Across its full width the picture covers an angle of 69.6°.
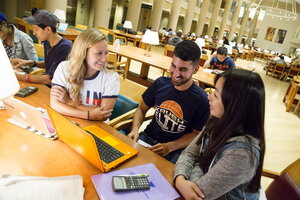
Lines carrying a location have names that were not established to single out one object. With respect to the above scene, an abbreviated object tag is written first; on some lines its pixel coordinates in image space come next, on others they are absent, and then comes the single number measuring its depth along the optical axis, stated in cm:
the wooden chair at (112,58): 343
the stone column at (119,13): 1627
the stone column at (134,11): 1244
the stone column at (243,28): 2464
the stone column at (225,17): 2034
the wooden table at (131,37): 852
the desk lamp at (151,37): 449
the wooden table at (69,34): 556
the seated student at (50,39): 222
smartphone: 164
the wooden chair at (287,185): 120
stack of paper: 76
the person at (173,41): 702
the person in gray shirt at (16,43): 249
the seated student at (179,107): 159
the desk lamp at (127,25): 883
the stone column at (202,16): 1811
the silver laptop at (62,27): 579
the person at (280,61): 1001
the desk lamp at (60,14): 643
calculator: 90
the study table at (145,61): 374
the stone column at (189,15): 1678
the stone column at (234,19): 2184
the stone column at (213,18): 1941
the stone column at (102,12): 1026
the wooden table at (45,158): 94
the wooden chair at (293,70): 938
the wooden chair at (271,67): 1073
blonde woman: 156
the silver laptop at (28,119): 114
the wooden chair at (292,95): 497
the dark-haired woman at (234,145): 90
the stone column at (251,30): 2663
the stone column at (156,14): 1430
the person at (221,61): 424
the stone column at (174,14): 1542
